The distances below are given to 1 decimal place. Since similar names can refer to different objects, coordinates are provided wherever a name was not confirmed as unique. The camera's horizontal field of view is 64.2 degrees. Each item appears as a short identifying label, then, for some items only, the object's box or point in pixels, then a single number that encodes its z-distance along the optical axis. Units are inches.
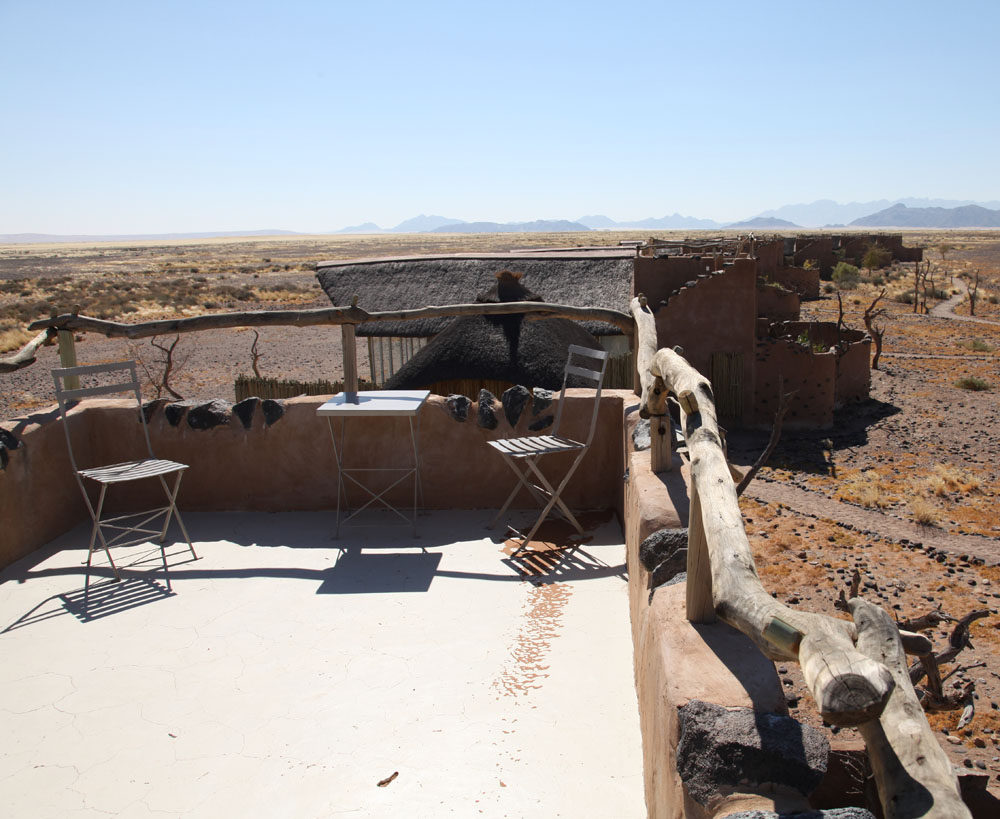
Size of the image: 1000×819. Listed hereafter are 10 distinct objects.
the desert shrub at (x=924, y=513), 309.1
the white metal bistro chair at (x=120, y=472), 183.5
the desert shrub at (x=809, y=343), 513.0
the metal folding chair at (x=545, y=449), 188.1
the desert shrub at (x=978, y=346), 706.8
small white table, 195.2
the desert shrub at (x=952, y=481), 350.1
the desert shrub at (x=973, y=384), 555.2
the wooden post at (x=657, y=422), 149.3
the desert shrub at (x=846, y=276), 1200.2
